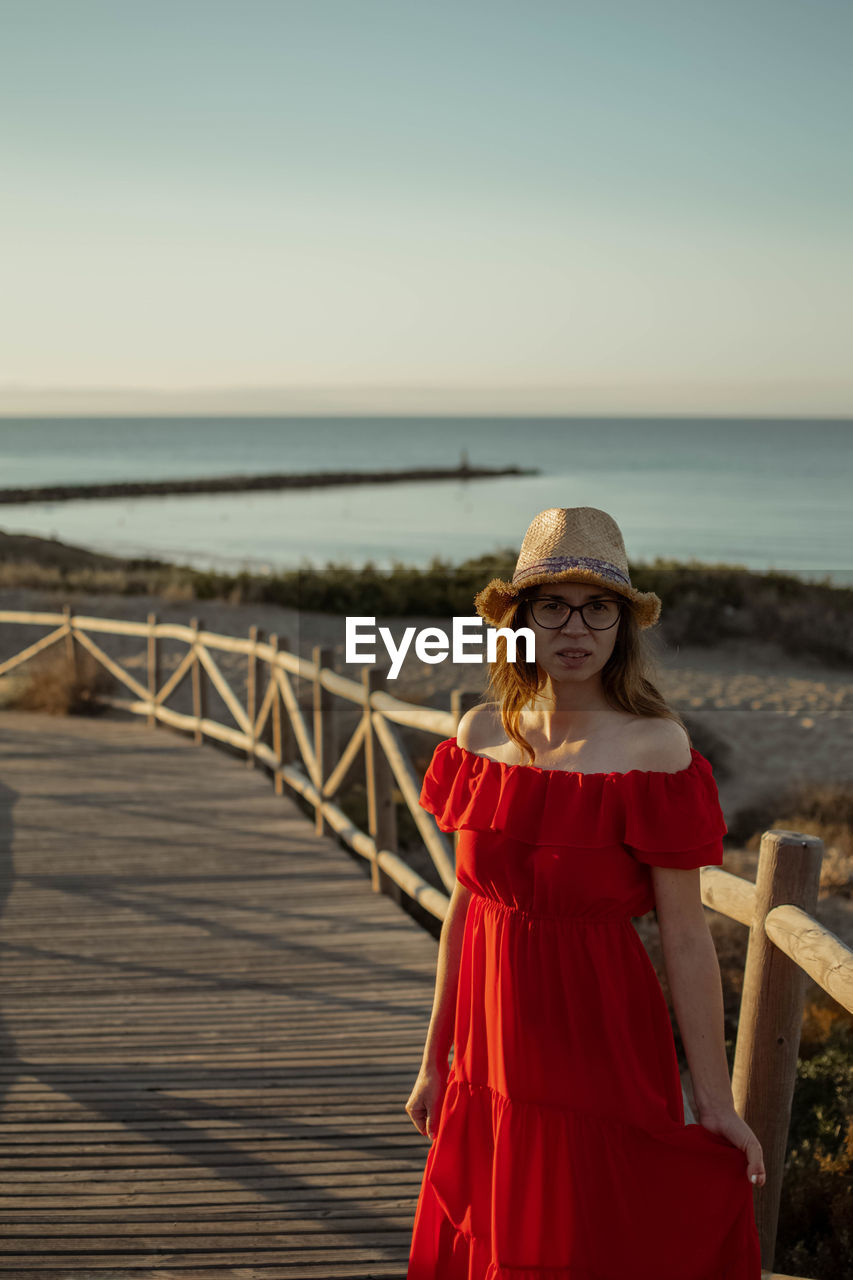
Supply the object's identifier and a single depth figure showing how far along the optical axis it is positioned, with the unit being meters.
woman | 1.86
